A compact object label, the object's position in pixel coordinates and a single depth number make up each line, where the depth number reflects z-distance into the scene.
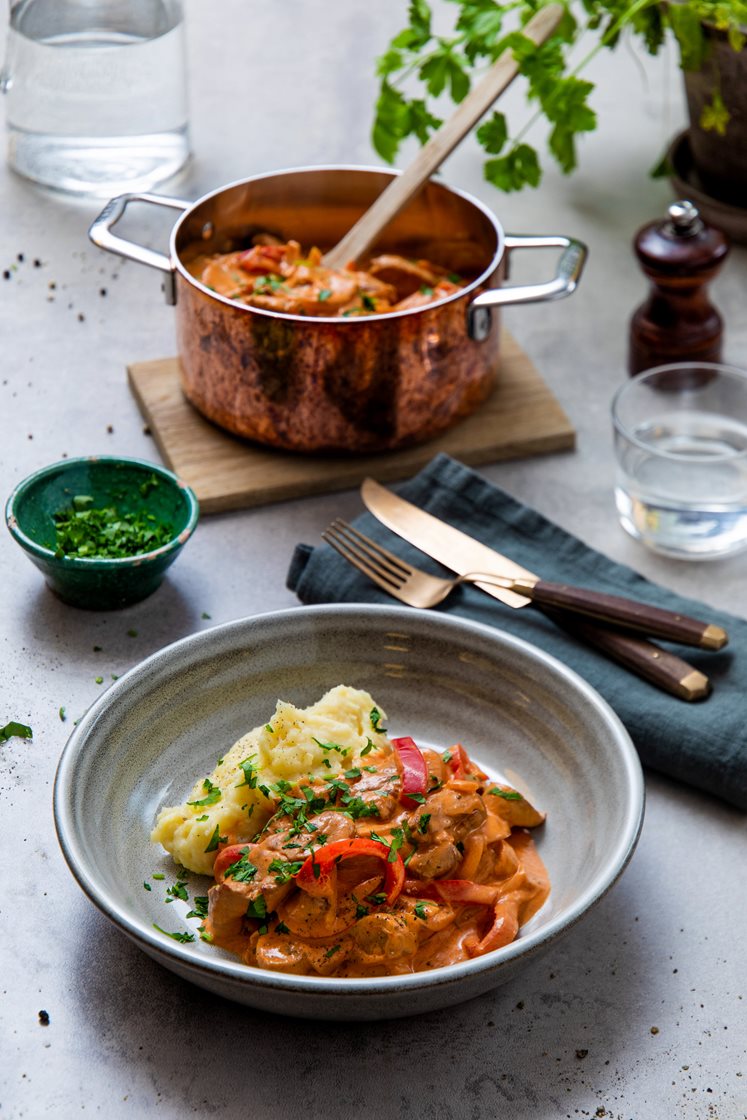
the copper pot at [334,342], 1.41
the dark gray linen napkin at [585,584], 1.29
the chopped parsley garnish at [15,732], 1.32
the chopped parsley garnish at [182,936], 1.20
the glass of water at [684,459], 1.42
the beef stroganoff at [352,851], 1.18
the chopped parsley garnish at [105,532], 1.37
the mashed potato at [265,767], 1.22
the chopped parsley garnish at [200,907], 1.22
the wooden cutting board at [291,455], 1.46
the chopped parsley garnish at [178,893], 1.22
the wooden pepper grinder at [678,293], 1.50
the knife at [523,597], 1.32
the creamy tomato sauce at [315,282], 1.44
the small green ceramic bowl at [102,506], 1.35
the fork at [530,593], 1.32
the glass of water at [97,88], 1.62
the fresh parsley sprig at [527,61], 1.52
